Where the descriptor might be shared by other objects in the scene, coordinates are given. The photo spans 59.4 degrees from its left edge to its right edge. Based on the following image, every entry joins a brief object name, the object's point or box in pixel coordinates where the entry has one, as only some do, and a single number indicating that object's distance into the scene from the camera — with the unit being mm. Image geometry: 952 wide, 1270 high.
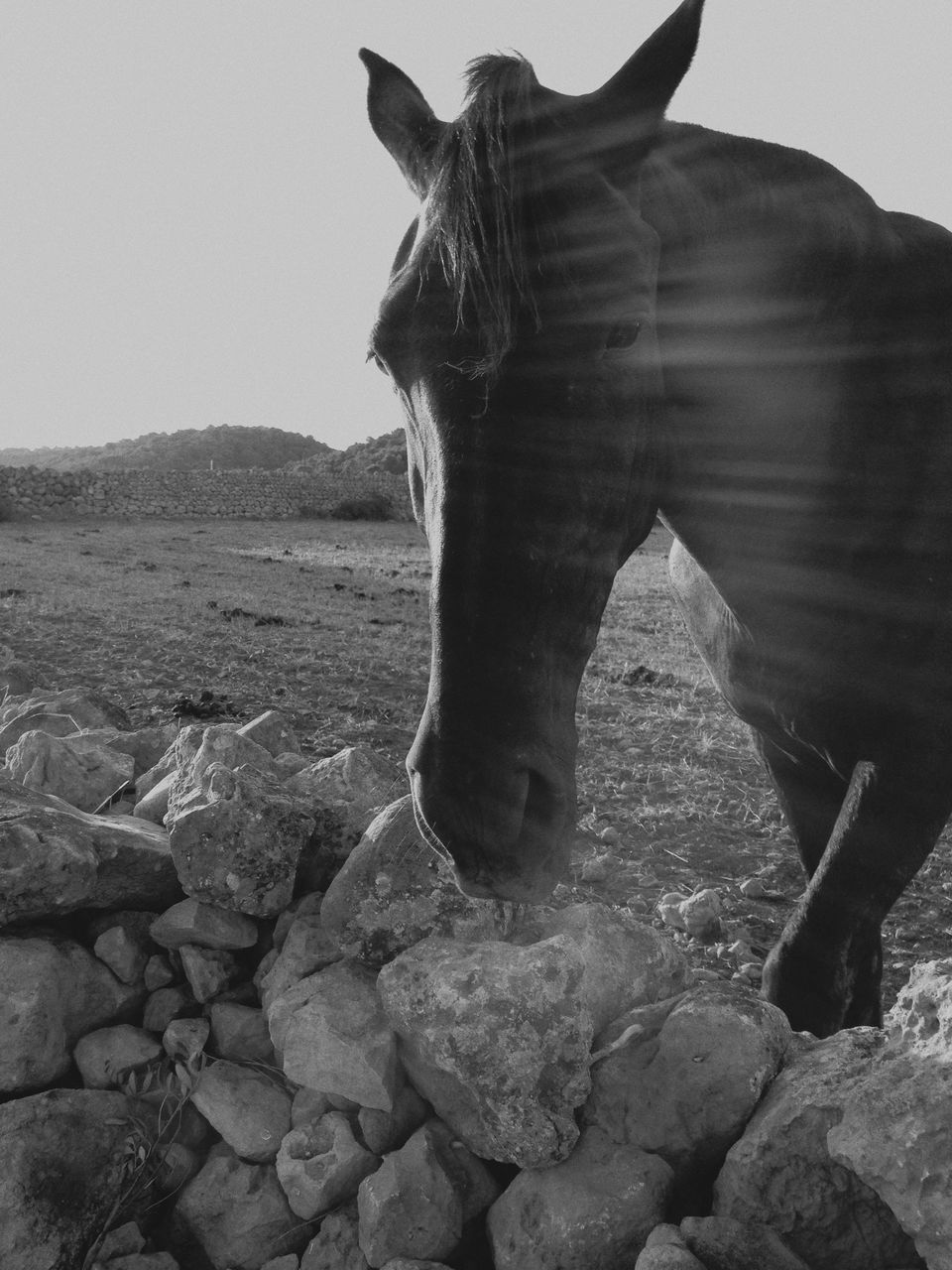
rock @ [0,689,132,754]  3293
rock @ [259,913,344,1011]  1975
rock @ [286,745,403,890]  2271
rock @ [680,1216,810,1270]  1246
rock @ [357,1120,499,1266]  1514
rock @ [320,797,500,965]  1924
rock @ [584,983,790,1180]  1545
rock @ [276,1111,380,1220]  1647
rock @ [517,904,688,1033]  1872
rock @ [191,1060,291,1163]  1766
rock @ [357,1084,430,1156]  1713
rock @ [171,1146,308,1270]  1663
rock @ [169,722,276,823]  2285
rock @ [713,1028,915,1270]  1331
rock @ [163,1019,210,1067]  1903
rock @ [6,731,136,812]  2697
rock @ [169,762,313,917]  2021
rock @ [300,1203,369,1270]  1562
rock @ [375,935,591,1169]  1558
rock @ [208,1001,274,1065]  1925
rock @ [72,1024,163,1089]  1873
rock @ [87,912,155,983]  2027
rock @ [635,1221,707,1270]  1212
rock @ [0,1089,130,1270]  1564
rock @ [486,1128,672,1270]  1418
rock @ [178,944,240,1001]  2012
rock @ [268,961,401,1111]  1727
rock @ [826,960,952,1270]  1185
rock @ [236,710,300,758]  3096
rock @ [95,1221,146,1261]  1618
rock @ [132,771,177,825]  2586
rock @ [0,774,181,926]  1912
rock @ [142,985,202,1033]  2006
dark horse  1413
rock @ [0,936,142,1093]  1801
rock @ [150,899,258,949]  2041
